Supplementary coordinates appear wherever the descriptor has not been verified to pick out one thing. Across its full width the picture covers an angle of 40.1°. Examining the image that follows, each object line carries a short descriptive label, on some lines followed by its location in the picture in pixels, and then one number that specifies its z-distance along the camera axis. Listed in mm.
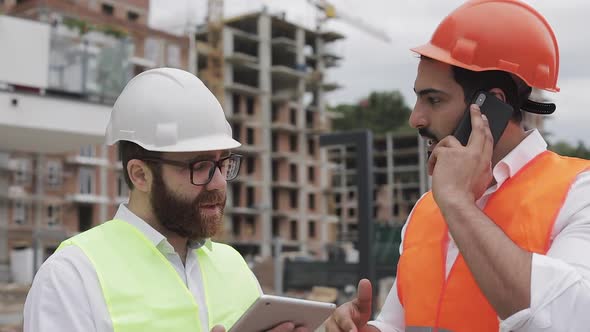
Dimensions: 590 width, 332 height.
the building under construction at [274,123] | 65812
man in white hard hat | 2422
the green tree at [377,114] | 92812
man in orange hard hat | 1879
